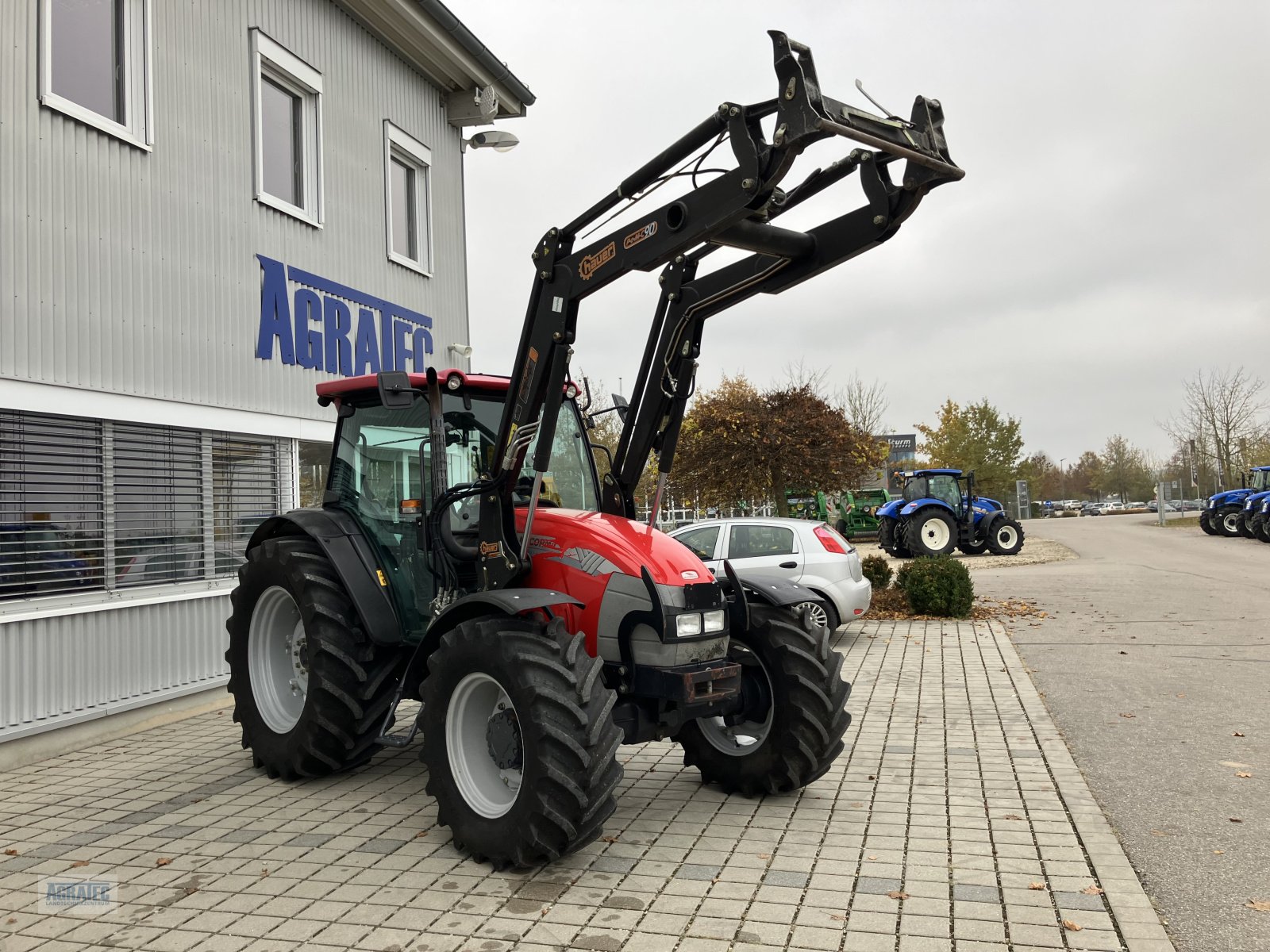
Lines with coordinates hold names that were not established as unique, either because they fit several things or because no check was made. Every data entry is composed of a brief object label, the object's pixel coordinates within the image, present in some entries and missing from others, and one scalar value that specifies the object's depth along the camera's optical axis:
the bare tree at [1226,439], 44.19
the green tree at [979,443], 52.34
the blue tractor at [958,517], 25.89
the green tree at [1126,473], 89.19
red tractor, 4.18
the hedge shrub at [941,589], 13.69
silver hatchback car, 11.05
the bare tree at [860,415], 39.88
